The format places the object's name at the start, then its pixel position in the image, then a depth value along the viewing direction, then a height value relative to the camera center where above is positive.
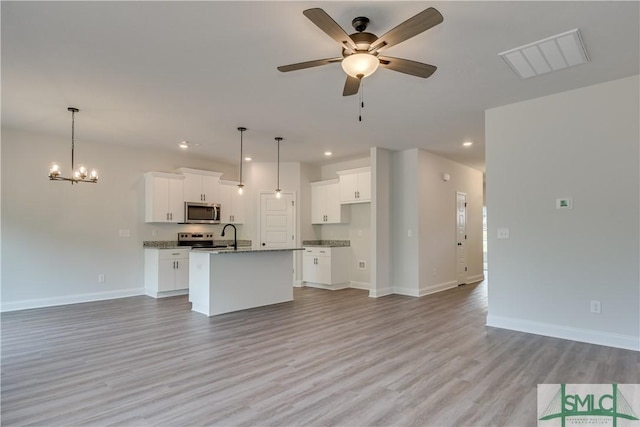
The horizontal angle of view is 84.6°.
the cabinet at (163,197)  6.36 +0.50
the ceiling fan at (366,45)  2.04 +1.17
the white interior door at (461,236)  7.51 -0.28
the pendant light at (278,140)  5.79 +1.41
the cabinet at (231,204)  7.38 +0.44
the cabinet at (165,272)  6.17 -0.85
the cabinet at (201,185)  6.78 +0.77
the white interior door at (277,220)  7.66 +0.09
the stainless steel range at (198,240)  6.98 -0.32
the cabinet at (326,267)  7.11 -0.89
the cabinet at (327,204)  7.47 +0.42
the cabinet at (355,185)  6.90 +0.78
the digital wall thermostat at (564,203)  3.86 +0.22
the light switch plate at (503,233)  4.30 -0.12
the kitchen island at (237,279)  4.89 -0.81
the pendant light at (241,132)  5.23 +1.42
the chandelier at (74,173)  4.44 +0.70
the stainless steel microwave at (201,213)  6.73 +0.23
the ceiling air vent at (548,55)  2.80 +1.44
